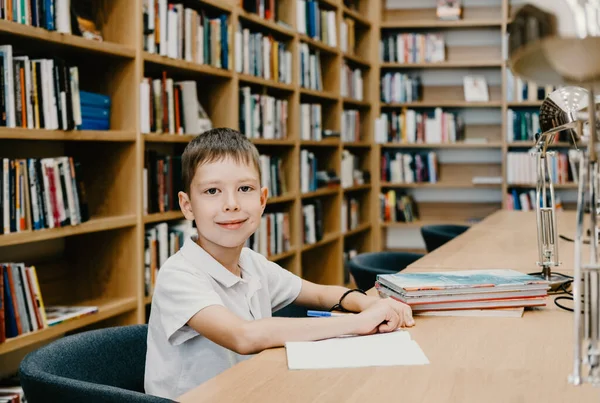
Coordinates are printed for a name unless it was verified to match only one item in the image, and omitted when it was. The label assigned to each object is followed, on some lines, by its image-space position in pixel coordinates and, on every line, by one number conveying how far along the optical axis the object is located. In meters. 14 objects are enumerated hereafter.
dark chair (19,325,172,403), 1.12
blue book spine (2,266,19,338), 2.24
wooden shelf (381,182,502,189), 5.89
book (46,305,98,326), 2.43
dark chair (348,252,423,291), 2.77
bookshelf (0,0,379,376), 2.50
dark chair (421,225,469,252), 3.56
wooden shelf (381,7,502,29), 5.80
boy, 1.28
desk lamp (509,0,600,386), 0.65
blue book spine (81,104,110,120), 2.63
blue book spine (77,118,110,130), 2.63
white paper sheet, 1.15
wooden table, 1.00
